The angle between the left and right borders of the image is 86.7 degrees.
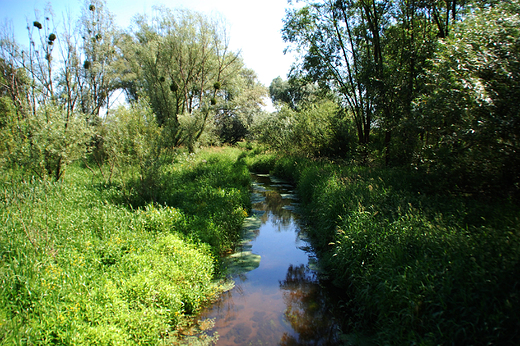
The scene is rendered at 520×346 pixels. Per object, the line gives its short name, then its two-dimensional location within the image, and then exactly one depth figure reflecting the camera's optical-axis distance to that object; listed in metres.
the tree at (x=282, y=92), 44.79
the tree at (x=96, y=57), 16.92
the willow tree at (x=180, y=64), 16.91
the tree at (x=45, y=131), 7.71
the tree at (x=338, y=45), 11.25
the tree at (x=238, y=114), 31.67
